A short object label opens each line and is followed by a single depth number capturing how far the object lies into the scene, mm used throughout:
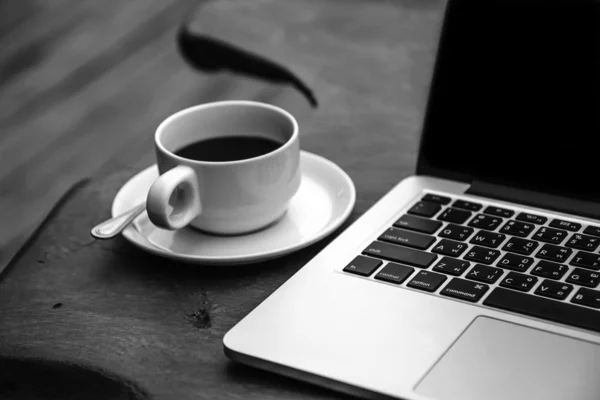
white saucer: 826
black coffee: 874
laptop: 730
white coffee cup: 816
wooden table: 762
